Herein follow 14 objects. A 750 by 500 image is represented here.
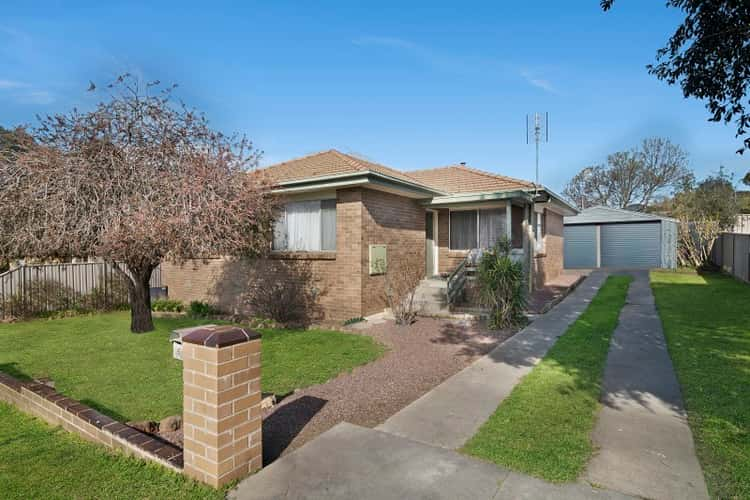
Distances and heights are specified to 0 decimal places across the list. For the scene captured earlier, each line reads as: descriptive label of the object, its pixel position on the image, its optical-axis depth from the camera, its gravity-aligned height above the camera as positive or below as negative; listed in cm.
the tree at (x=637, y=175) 3984 +745
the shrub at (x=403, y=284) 987 -98
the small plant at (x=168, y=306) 1300 -179
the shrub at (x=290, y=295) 1061 -122
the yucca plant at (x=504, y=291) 905 -94
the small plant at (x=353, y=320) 992 -173
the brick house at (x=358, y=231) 1028 +54
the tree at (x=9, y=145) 706 +185
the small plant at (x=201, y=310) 1193 -178
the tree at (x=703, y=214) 2225 +212
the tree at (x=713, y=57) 551 +270
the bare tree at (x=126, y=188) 683 +108
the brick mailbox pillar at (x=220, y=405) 298 -115
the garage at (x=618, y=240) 2352 +52
